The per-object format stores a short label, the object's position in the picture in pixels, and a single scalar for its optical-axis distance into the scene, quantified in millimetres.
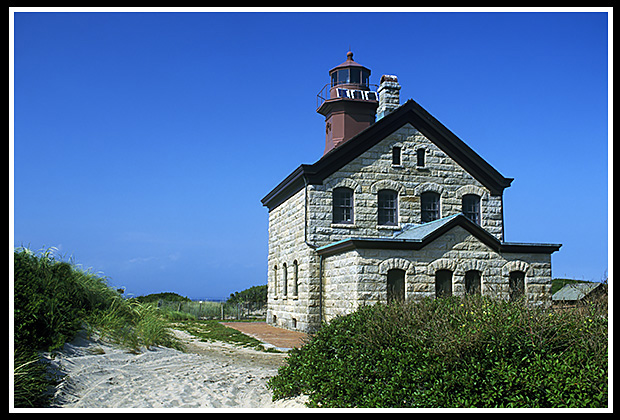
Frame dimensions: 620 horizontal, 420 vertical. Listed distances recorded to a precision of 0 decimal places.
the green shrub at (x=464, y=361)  6461
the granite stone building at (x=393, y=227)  17312
